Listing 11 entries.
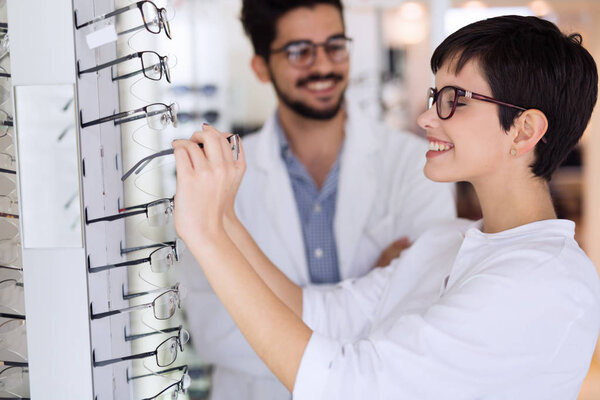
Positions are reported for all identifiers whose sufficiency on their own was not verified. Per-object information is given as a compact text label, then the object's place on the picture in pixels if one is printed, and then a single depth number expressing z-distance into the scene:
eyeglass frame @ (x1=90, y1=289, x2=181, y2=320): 0.99
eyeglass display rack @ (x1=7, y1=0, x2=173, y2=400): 0.93
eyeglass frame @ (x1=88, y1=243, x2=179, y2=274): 0.99
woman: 1.03
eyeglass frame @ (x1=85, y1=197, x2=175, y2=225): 0.98
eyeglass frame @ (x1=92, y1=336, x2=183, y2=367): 1.01
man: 2.17
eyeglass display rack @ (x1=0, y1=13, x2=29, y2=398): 1.04
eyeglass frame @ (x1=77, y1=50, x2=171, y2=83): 0.96
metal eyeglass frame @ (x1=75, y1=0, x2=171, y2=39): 0.94
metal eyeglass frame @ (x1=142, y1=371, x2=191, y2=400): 1.06
